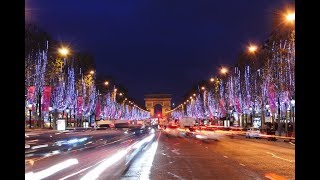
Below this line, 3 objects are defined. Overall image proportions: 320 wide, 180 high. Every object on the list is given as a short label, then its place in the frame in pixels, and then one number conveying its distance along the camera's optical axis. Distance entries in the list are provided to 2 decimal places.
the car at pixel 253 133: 70.52
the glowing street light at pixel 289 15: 38.13
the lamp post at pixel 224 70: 101.28
